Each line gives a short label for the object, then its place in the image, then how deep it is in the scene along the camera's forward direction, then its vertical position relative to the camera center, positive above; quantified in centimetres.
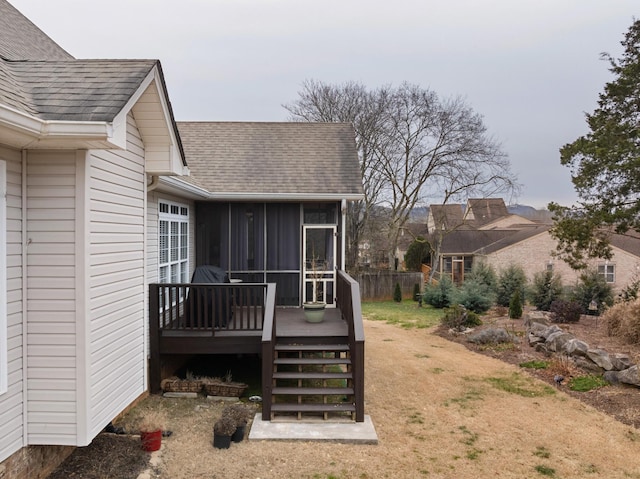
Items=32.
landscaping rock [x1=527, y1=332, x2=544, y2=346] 1057 -227
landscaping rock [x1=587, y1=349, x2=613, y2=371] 819 -212
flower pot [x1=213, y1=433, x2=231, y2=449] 531 -231
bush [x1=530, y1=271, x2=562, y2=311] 1534 -161
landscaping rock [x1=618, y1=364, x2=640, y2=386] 752 -223
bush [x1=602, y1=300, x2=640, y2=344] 1027 -187
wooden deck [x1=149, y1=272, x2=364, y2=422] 680 -141
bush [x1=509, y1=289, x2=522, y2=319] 1452 -208
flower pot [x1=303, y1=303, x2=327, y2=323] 830 -125
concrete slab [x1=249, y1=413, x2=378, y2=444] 558 -238
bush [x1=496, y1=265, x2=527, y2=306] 1688 -154
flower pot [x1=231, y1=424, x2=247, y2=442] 546 -230
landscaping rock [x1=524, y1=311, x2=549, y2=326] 1236 -209
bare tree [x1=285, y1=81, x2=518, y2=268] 2625 +538
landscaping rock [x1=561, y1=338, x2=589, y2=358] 880 -207
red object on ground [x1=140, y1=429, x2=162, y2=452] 512 -221
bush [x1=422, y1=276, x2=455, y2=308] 1838 -207
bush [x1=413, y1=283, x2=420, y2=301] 2199 -236
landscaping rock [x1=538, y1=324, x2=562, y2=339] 1053 -208
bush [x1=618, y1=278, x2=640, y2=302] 1340 -153
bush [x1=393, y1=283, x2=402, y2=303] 2214 -246
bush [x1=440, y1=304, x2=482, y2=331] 1334 -225
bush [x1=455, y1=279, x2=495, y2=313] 1541 -188
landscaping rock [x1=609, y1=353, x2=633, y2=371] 805 -213
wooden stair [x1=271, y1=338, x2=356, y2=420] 625 -221
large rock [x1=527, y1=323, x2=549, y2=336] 1106 -215
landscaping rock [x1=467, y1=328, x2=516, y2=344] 1123 -235
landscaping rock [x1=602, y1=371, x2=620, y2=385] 780 -233
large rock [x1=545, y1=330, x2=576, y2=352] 957 -209
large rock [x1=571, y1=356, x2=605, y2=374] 834 -229
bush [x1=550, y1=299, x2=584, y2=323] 1319 -203
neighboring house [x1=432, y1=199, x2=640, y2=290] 2697 -65
